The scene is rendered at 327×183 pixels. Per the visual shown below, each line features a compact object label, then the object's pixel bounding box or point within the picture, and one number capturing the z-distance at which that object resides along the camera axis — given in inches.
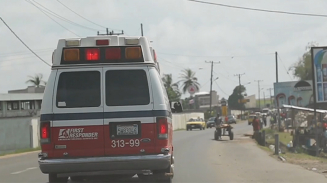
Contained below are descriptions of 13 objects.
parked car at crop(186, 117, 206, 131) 2509.8
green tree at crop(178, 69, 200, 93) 4478.3
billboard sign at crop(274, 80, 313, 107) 2395.5
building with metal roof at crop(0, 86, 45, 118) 2667.3
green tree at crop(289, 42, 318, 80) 3193.9
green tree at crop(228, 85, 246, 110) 5974.4
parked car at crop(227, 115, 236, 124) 3437.0
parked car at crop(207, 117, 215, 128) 2859.3
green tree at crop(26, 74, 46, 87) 3899.4
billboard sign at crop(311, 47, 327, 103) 1004.4
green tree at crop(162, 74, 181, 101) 4168.3
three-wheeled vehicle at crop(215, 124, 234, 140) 1497.3
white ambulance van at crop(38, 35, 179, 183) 363.9
